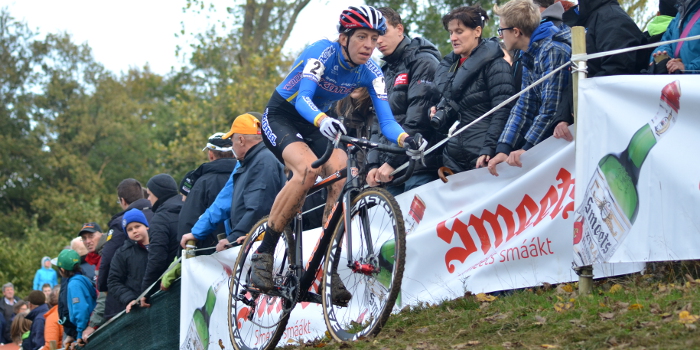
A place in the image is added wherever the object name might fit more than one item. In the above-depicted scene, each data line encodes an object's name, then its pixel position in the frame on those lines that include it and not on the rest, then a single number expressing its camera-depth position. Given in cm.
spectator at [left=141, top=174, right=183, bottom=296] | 1848
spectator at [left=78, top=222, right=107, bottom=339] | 2237
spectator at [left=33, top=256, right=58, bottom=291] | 4300
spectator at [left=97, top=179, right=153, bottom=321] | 1967
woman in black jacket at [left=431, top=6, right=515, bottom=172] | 1332
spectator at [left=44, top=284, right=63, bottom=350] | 2558
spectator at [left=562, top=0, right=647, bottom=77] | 1153
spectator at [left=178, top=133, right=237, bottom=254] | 1753
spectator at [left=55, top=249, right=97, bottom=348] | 2152
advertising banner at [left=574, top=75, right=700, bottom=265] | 994
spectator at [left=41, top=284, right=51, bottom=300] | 4091
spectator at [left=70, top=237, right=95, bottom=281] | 2358
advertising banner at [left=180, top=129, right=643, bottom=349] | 1170
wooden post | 1137
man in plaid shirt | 1235
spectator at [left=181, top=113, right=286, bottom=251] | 1560
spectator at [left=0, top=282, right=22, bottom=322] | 3994
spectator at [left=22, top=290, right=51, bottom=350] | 2845
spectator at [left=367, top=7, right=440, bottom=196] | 1428
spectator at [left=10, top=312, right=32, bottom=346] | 3491
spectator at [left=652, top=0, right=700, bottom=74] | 1090
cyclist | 1175
